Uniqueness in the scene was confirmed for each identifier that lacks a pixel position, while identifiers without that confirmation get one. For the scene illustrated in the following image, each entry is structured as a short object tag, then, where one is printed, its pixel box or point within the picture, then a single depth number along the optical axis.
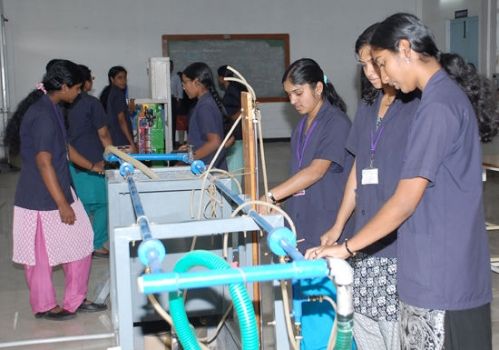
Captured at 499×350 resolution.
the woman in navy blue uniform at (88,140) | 4.33
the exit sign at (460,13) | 10.04
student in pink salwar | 3.19
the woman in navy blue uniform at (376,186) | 1.95
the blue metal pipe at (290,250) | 1.30
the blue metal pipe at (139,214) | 1.47
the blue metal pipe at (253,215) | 1.52
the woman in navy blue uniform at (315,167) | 2.47
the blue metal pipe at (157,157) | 3.02
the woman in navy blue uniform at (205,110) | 3.78
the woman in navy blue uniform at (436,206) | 1.55
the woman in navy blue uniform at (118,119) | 5.80
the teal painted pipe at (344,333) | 1.23
